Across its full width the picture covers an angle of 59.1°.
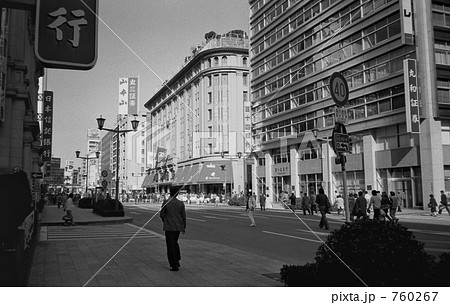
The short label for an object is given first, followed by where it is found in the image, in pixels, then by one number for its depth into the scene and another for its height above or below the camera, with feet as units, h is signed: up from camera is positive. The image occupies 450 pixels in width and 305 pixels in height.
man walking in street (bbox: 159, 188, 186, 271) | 22.84 -1.93
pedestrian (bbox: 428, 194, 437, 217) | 76.01 -3.55
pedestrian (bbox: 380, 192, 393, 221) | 55.88 -2.38
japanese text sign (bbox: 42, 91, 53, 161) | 83.04 +13.11
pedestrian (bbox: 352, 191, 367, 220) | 50.08 -2.43
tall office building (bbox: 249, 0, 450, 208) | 86.58 +22.40
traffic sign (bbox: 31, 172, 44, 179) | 79.82 +3.76
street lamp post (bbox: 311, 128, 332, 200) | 102.03 +2.72
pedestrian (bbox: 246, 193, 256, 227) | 56.75 -2.50
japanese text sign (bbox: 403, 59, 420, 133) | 85.10 +19.32
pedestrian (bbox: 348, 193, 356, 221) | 68.43 -2.09
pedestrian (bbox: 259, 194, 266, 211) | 104.63 -2.93
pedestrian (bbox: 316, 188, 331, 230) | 49.71 -2.17
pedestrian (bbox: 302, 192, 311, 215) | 78.51 -2.85
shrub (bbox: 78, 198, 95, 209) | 123.24 -3.28
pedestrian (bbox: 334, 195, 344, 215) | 82.03 -3.51
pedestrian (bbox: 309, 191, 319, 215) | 82.64 -2.91
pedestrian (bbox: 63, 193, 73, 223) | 60.29 -2.47
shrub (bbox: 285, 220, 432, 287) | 12.57 -2.36
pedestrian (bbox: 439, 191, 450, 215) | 74.43 -2.77
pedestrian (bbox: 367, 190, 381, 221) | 54.34 -2.13
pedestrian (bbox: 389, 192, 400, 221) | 61.00 -2.75
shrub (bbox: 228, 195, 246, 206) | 134.40 -3.84
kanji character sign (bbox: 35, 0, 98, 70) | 11.66 +4.73
